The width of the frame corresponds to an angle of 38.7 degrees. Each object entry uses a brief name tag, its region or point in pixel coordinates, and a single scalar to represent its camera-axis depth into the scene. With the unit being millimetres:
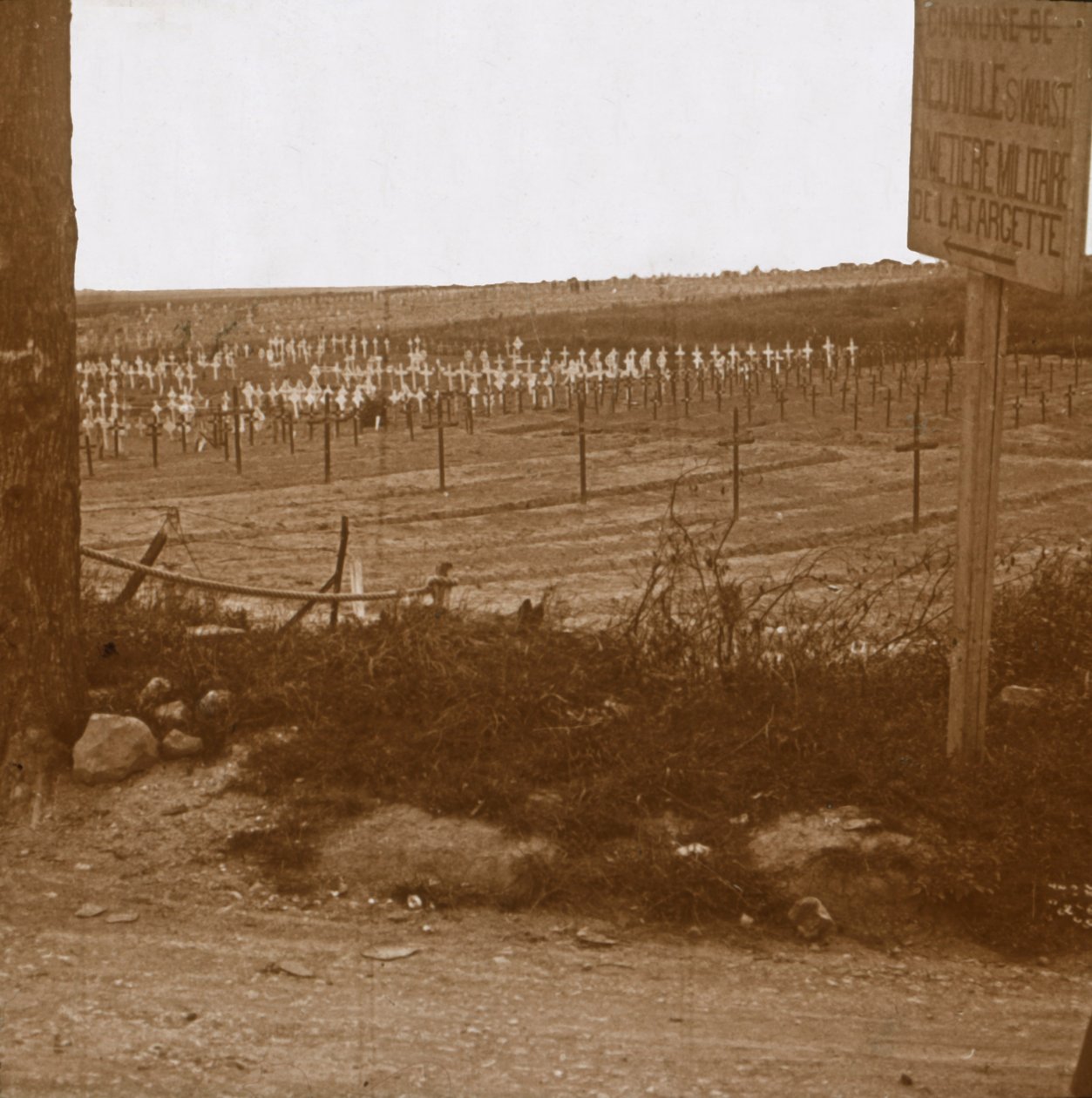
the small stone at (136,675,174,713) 6719
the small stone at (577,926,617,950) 5086
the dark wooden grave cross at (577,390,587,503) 23055
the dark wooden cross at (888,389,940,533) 19914
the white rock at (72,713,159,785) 6250
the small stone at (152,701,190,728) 6578
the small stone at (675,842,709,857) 5480
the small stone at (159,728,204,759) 6418
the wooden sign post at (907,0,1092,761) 5090
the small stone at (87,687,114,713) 6648
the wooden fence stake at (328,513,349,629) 8406
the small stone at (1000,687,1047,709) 6691
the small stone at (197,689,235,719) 6602
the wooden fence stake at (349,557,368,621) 8773
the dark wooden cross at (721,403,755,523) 20672
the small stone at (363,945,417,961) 4969
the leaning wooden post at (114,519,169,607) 7892
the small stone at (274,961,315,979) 4812
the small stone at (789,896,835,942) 5164
